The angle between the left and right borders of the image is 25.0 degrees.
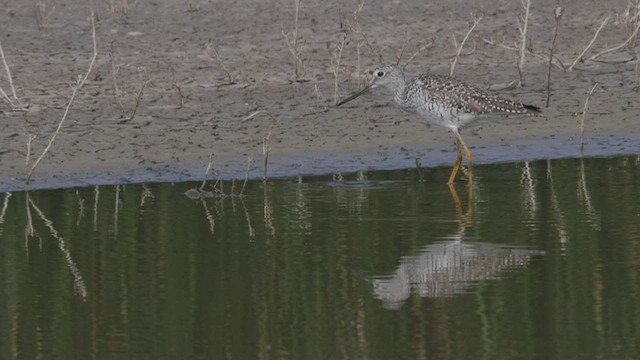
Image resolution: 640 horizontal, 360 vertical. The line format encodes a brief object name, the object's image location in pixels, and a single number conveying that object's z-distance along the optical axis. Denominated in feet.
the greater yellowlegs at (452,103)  41.68
